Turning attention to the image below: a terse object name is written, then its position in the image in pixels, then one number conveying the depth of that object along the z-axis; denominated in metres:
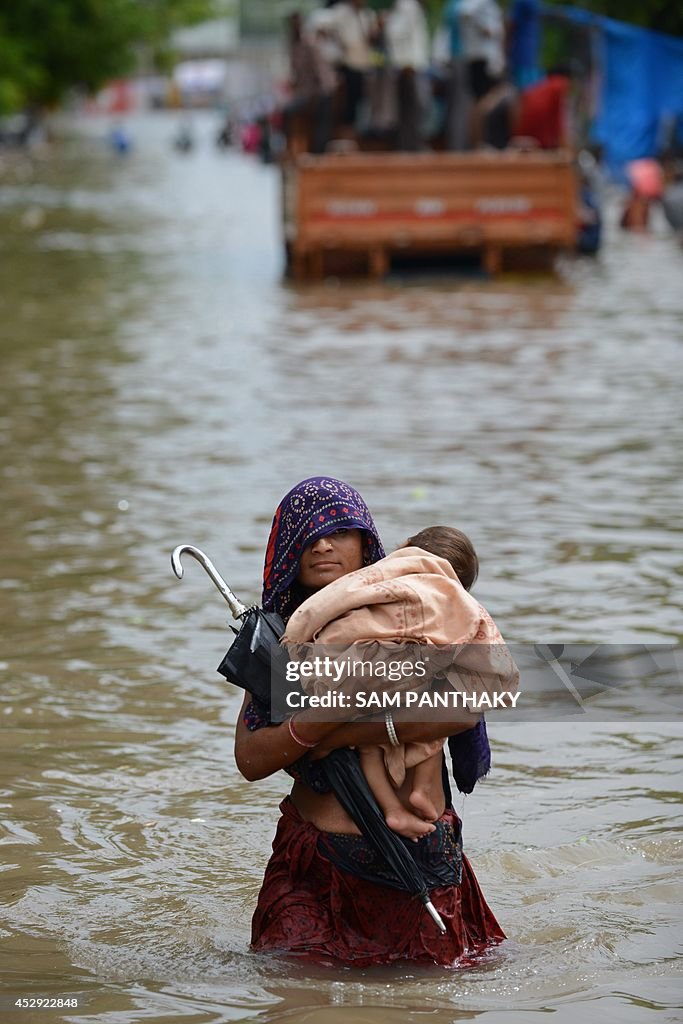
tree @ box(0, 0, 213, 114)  43.97
